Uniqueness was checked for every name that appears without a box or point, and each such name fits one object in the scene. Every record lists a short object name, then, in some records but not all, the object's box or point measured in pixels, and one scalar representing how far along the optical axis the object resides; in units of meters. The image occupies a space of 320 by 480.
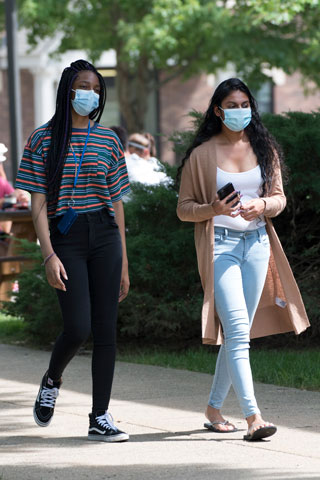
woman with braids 10.00
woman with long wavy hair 10.07
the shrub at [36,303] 16.61
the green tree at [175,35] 38.09
